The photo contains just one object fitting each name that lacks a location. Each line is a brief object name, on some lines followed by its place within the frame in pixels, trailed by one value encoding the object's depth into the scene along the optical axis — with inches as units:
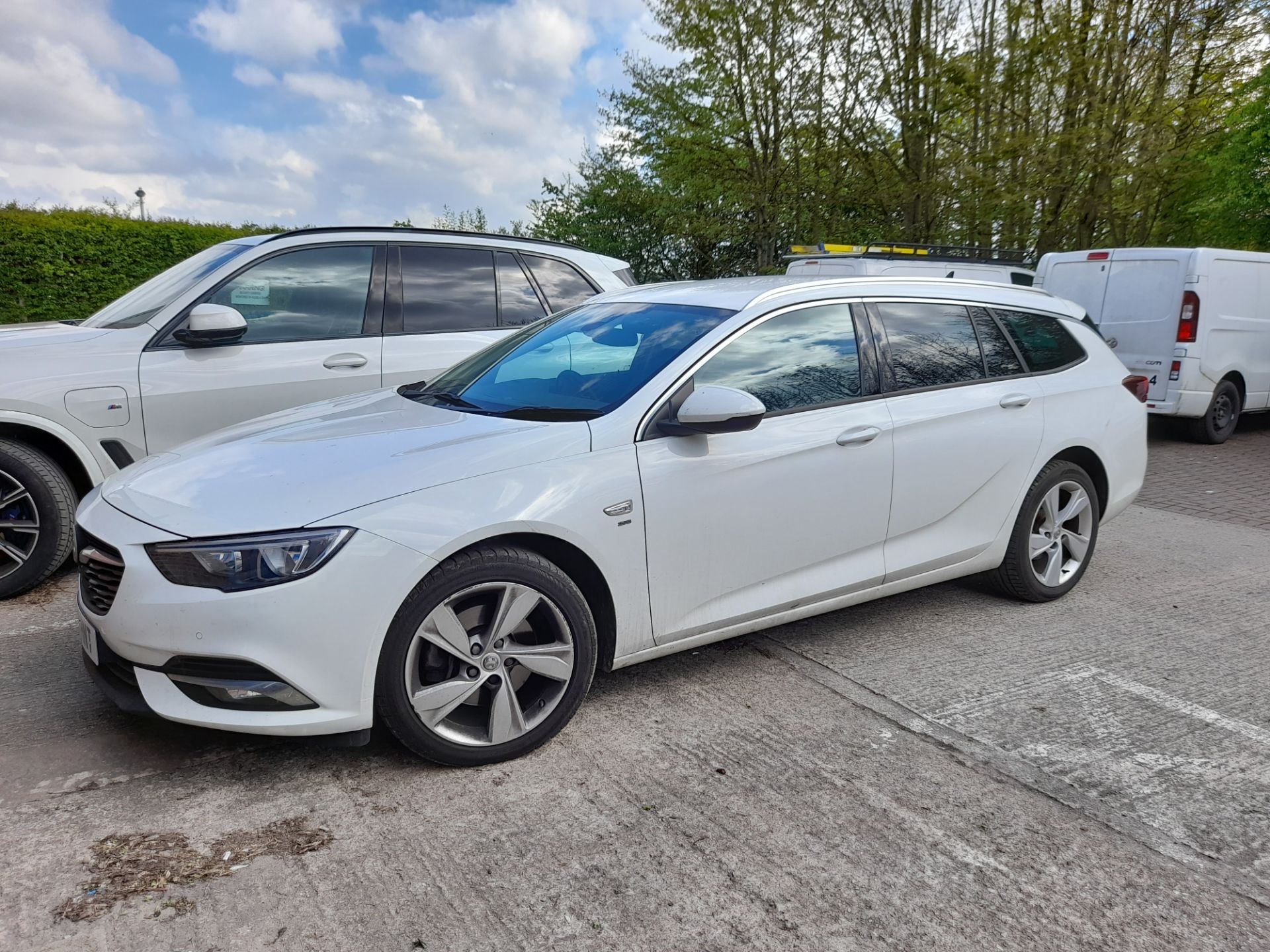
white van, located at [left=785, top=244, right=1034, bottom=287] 347.6
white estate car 110.5
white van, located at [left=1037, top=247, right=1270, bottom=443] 397.1
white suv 182.7
